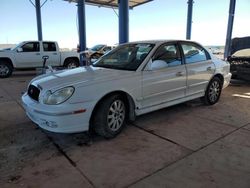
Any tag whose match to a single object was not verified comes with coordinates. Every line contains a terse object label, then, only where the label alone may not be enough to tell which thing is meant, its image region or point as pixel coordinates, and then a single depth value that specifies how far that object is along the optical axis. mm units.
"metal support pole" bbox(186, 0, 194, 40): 13416
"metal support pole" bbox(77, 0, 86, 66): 12414
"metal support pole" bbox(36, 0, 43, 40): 17114
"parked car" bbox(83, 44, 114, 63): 15698
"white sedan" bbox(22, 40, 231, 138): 3090
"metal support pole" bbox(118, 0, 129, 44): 8657
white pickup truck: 10469
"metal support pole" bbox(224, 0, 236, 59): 11930
